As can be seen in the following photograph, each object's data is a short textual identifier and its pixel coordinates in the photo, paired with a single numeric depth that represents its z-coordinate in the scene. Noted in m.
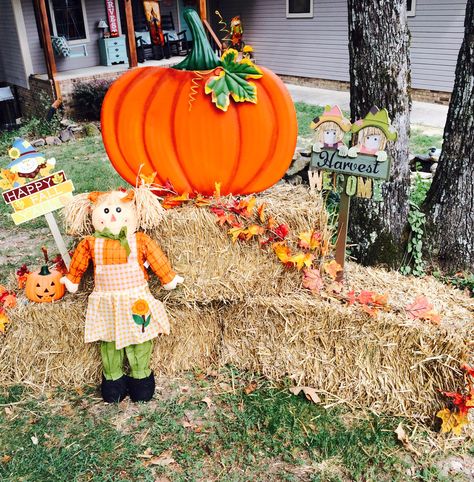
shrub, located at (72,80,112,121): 10.82
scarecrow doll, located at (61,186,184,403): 2.84
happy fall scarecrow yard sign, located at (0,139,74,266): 2.97
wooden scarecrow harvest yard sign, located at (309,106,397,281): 2.77
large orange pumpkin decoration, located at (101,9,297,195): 3.07
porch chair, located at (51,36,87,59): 11.71
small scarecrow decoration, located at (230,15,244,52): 11.84
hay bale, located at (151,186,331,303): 3.04
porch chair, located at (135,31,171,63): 12.77
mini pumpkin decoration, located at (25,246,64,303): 3.13
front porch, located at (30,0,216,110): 10.81
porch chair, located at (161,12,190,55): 13.27
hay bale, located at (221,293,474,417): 2.77
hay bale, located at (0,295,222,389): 3.15
